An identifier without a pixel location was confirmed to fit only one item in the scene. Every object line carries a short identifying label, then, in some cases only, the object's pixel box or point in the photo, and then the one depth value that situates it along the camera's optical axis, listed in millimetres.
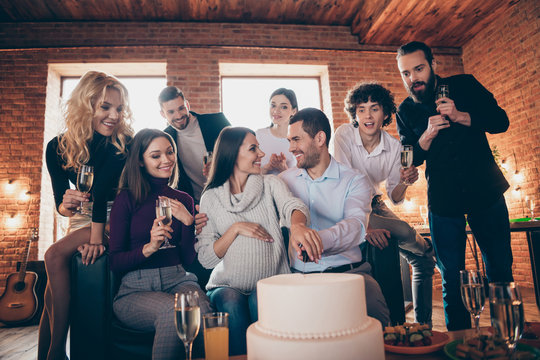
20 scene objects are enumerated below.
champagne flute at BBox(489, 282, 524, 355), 784
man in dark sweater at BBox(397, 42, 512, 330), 1830
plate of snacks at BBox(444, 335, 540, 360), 807
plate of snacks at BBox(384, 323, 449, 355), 936
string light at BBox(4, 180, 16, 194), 4438
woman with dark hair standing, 3061
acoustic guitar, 3756
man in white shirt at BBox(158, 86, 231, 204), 2851
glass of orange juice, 906
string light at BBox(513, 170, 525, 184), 4733
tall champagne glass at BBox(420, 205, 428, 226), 4731
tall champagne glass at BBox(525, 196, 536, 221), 3586
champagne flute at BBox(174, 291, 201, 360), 915
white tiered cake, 666
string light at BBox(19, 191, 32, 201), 4434
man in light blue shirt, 1598
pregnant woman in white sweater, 1575
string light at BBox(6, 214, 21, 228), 4395
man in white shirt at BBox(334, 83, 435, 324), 2238
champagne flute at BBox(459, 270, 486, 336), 1052
